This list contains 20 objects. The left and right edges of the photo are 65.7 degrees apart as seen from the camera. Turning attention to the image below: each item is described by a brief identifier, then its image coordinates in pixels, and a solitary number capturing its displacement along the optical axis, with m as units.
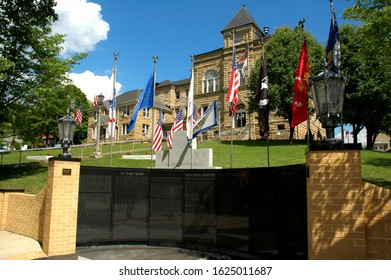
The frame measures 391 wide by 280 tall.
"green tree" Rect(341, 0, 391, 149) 16.29
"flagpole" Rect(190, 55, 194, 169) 13.75
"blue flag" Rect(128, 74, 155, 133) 16.56
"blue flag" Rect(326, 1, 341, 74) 6.62
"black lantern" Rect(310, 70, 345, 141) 5.38
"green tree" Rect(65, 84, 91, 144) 63.78
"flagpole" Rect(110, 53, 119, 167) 20.26
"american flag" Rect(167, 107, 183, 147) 17.41
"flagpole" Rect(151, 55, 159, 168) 17.22
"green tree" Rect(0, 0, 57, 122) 18.59
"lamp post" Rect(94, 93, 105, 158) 21.53
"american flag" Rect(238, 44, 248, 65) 13.80
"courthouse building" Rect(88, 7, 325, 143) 42.31
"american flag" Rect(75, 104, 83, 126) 27.59
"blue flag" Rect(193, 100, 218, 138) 13.42
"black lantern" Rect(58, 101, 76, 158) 8.58
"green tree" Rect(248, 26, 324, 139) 32.09
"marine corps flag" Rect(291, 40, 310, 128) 8.80
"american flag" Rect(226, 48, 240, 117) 12.74
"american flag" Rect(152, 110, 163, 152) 18.46
